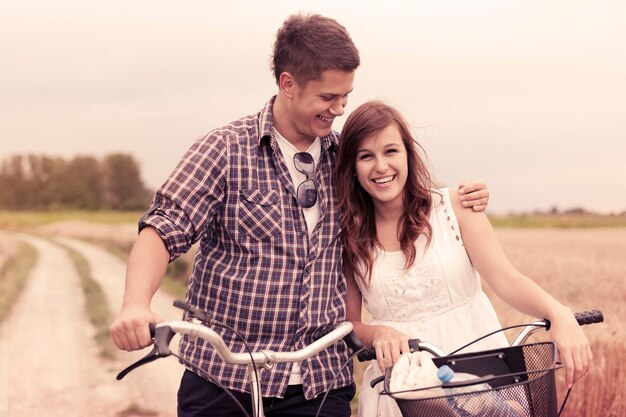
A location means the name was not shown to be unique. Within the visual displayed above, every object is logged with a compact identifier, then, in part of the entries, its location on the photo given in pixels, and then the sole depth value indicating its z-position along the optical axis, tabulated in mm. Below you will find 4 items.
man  3359
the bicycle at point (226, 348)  2602
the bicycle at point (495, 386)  2494
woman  3418
